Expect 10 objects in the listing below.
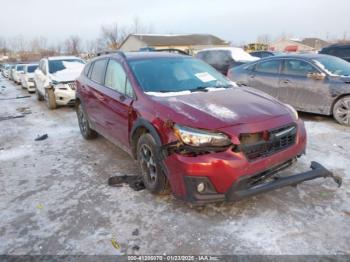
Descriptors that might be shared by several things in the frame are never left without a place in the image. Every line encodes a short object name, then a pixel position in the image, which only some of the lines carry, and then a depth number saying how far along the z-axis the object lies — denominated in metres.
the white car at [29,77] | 15.44
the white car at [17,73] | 20.74
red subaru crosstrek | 2.92
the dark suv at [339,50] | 11.11
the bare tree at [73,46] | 79.51
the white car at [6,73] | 32.24
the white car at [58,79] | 9.49
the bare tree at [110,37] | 67.56
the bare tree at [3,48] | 91.93
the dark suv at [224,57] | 12.38
